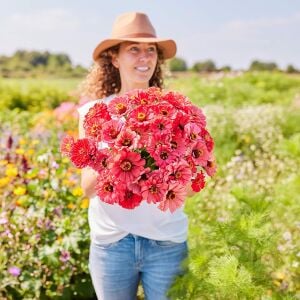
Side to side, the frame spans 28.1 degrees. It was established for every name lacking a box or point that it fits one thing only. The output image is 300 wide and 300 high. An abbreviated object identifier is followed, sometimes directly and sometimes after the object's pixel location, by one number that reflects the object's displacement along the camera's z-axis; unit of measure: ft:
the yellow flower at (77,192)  10.53
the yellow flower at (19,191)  10.64
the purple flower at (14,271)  9.92
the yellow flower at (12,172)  10.92
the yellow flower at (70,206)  11.00
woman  6.83
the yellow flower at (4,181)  11.26
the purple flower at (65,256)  10.28
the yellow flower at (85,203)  10.64
